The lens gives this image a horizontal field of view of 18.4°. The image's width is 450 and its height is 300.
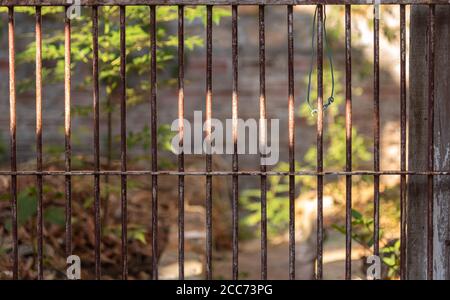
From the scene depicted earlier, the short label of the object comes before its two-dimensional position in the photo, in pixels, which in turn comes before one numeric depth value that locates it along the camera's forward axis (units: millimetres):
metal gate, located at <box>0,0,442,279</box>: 5469
